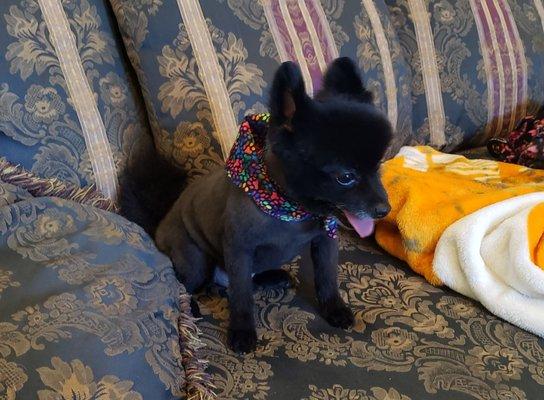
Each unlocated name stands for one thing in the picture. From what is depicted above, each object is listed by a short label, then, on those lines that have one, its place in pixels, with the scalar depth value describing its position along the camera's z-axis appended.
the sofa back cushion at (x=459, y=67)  1.56
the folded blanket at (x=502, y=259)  0.99
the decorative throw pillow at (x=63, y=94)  1.09
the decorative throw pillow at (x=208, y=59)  1.24
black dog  0.85
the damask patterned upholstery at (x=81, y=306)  0.73
